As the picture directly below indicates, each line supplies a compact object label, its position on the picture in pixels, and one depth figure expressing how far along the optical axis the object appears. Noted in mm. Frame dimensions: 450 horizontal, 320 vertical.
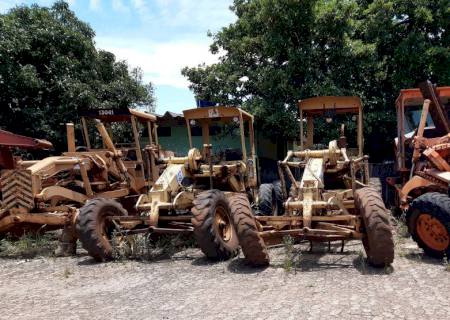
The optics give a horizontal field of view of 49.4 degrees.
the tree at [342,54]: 14773
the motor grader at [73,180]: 8344
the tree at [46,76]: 15789
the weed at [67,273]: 6640
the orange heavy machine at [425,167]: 6551
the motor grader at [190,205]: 7016
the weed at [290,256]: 6312
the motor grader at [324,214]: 6109
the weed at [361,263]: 6102
